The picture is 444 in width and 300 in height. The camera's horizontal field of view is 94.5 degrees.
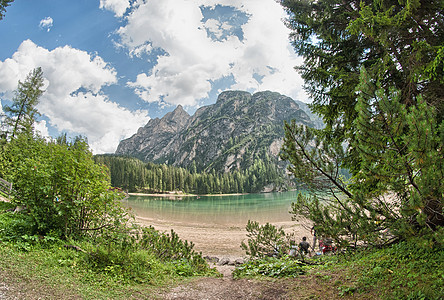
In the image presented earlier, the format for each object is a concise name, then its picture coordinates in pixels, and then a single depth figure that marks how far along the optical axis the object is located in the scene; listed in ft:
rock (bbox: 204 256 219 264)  40.47
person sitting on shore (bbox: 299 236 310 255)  36.16
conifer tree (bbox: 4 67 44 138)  72.84
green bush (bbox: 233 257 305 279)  19.03
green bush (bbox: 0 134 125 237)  18.35
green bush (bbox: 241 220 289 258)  23.76
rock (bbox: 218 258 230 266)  38.42
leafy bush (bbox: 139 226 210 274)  23.97
